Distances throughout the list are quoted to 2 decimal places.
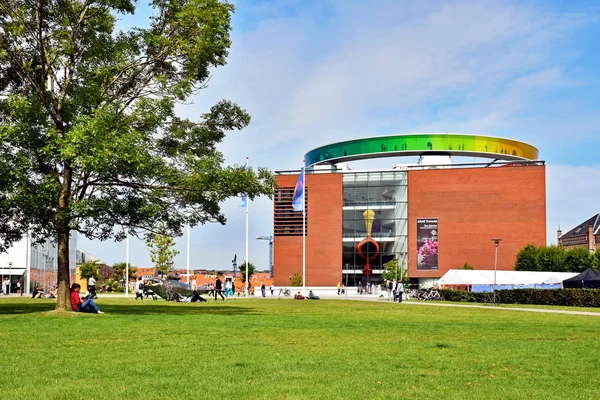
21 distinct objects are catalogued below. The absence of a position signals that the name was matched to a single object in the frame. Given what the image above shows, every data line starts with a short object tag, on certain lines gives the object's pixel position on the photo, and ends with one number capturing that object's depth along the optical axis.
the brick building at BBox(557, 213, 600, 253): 186.75
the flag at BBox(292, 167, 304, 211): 60.78
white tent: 58.47
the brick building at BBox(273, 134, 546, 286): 88.38
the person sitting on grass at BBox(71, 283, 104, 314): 24.94
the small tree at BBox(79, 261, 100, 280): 98.30
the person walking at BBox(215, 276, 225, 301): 48.29
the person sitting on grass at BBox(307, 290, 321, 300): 55.88
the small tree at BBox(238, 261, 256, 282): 169.32
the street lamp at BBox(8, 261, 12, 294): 70.69
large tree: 22.95
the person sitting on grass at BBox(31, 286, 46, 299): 48.06
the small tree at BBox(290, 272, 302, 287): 91.24
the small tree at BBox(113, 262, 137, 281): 108.04
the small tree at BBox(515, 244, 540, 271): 79.44
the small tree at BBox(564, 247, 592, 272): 80.19
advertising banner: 89.94
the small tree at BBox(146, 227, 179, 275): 70.94
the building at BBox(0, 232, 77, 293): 72.88
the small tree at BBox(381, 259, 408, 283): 83.44
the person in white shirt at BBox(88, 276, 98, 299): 42.03
